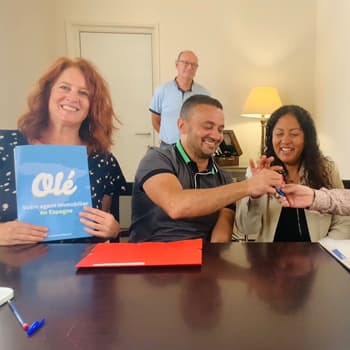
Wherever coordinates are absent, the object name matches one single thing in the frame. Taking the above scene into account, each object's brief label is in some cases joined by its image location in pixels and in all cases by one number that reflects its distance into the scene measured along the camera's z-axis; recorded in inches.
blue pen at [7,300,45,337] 21.2
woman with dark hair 53.6
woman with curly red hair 43.1
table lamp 128.2
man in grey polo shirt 43.7
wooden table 20.3
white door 142.7
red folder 31.6
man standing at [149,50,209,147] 121.3
